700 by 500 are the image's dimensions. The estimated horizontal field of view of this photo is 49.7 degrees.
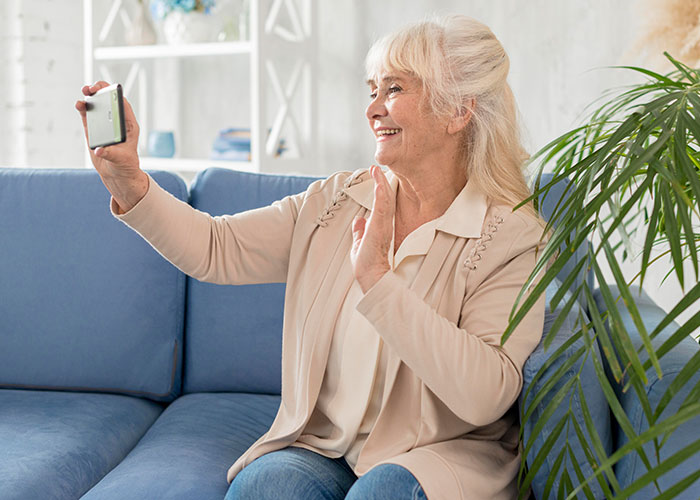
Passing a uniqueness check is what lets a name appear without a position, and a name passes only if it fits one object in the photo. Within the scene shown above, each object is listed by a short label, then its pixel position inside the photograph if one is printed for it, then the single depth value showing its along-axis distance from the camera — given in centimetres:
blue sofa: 185
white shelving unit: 285
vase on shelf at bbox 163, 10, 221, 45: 302
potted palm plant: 77
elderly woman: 120
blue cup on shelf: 325
